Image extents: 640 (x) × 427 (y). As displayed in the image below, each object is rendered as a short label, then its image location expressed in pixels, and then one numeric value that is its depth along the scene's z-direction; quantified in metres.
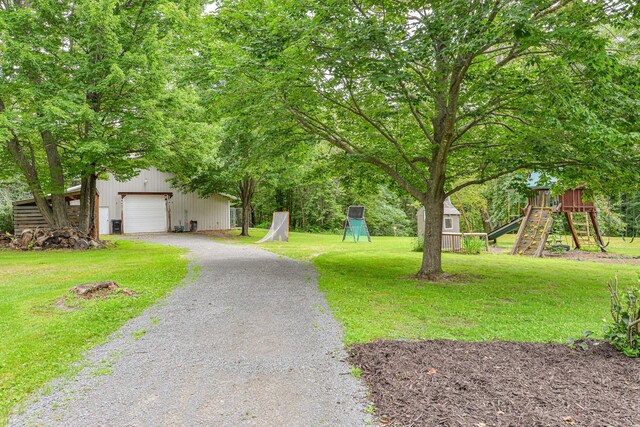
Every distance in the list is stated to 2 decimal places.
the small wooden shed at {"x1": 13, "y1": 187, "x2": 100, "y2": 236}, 18.03
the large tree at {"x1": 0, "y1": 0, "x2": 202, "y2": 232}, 12.61
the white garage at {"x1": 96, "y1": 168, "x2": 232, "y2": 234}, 24.31
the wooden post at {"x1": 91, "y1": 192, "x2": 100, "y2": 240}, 17.26
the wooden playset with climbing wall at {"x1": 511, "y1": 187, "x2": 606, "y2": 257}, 16.06
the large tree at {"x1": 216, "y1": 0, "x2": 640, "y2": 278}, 5.78
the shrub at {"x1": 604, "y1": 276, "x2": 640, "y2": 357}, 3.69
